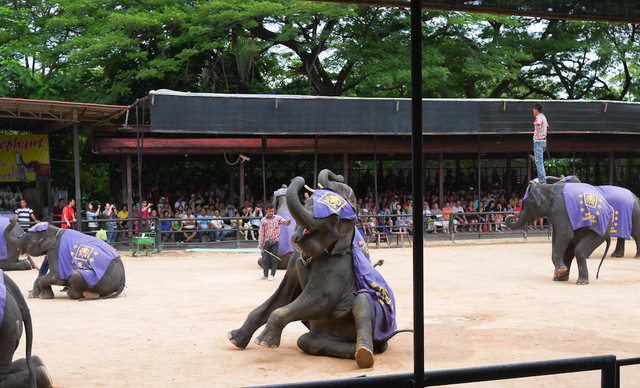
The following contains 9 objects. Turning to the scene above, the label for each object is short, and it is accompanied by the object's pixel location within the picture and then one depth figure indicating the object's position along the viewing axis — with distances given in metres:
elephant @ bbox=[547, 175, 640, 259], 16.31
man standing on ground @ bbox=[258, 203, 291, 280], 13.41
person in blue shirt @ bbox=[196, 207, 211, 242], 19.84
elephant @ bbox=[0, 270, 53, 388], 5.10
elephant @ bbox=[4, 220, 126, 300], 10.90
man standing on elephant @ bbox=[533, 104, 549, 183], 14.03
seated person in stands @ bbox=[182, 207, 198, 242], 19.82
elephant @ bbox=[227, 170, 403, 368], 7.05
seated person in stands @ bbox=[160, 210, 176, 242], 19.53
